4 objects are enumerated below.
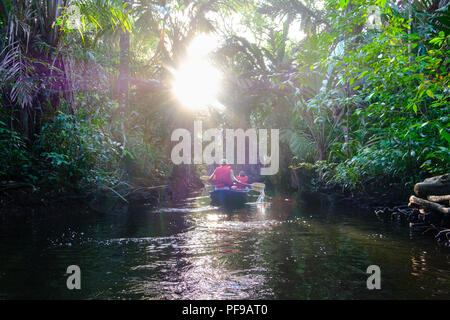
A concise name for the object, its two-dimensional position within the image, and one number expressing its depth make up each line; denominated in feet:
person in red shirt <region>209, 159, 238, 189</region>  46.11
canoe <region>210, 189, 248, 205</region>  42.52
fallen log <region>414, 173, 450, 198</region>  22.40
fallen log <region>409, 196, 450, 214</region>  21.22
